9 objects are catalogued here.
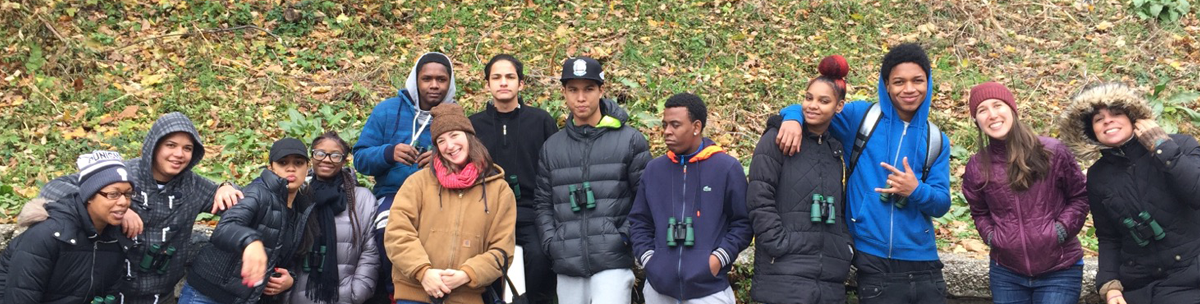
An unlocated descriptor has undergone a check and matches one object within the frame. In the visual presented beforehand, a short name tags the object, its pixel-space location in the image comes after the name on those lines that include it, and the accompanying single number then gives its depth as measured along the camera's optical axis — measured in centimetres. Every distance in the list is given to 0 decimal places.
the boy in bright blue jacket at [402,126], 559
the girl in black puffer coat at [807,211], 472
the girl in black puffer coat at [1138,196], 432
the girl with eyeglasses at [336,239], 531
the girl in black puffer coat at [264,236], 488
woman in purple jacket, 463
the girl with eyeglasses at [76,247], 447
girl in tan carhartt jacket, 495
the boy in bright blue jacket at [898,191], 473
